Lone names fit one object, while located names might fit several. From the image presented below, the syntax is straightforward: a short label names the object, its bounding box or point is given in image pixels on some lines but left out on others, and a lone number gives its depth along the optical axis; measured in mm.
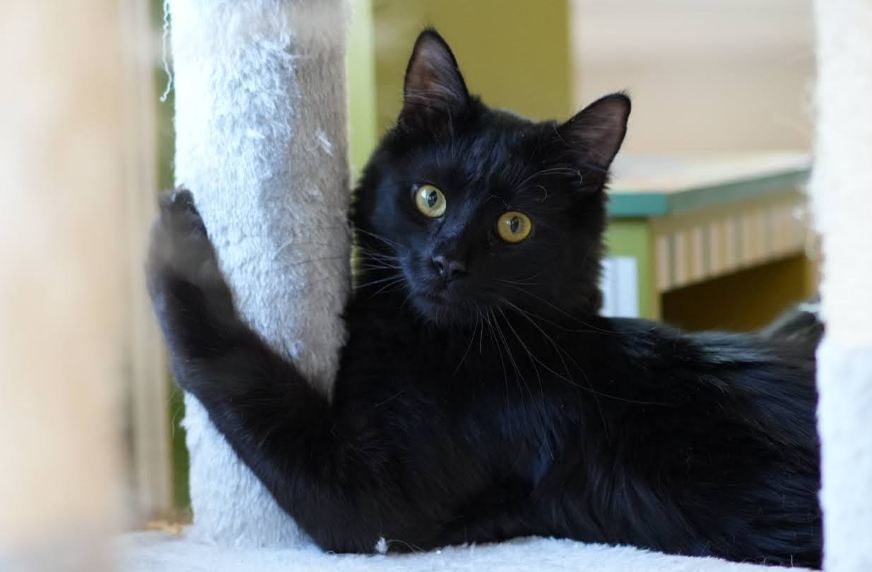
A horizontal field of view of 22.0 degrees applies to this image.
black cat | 1047
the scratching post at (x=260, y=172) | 1052
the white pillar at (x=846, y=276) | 873
